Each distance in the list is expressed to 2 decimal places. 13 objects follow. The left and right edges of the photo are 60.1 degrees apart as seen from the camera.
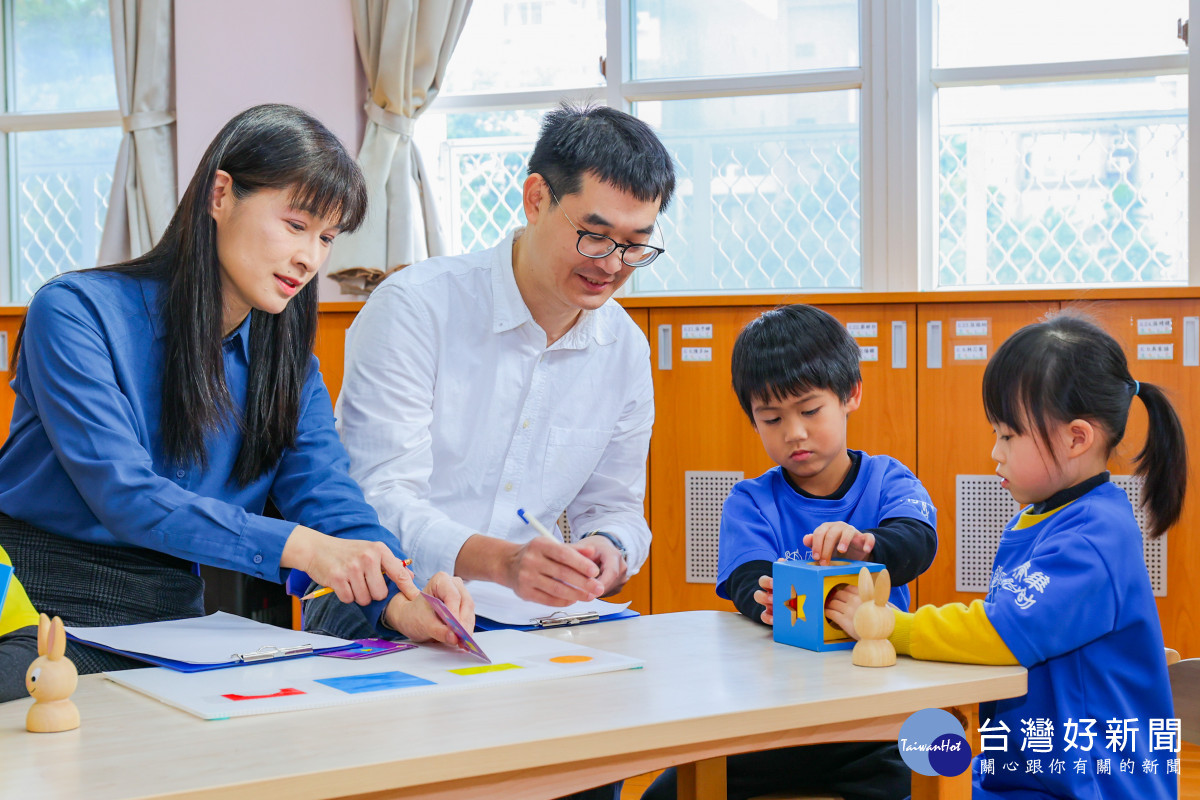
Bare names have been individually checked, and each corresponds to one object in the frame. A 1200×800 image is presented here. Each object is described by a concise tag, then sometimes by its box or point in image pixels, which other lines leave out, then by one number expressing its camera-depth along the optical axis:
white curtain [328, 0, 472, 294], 3.94
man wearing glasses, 1.70
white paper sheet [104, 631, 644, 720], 0.99
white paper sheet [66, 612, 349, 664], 1.16
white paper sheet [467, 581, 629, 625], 1.56
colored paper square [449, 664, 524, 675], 1.12
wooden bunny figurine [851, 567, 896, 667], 1.17
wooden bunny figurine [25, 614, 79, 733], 0.91
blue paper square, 1.04
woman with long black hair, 1.29
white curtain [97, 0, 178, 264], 4.17
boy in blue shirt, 1.42
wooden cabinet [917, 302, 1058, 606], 3.35
